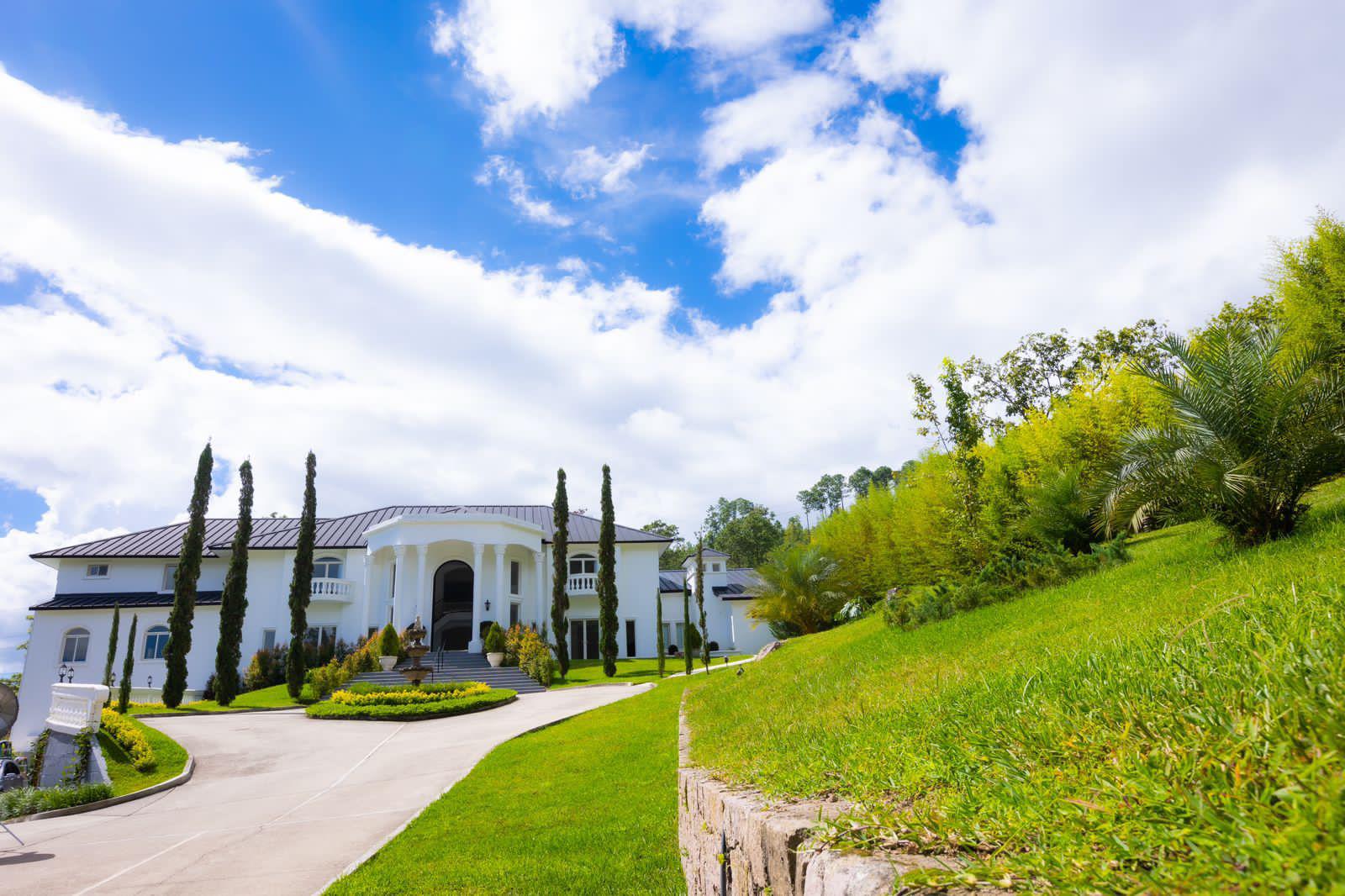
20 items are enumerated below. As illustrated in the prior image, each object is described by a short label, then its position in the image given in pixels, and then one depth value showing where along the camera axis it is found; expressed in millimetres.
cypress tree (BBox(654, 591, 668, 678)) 26511
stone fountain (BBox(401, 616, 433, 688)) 22245
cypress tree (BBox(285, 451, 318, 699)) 23656
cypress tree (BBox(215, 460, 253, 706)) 23500
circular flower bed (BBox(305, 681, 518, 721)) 18609
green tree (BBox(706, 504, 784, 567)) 66812
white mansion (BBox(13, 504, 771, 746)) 28578
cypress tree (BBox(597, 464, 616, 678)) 28797
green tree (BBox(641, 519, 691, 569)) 68312
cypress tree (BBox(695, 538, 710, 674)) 25031
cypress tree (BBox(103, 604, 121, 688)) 23989
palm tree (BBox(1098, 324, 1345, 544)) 7727
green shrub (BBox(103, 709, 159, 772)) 13125
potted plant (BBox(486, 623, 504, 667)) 26969
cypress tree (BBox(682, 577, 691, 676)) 24341
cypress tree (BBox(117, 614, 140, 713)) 20734
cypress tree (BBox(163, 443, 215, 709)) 23484
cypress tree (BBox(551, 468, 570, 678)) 28373
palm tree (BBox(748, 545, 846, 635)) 24156
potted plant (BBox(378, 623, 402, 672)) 25703
